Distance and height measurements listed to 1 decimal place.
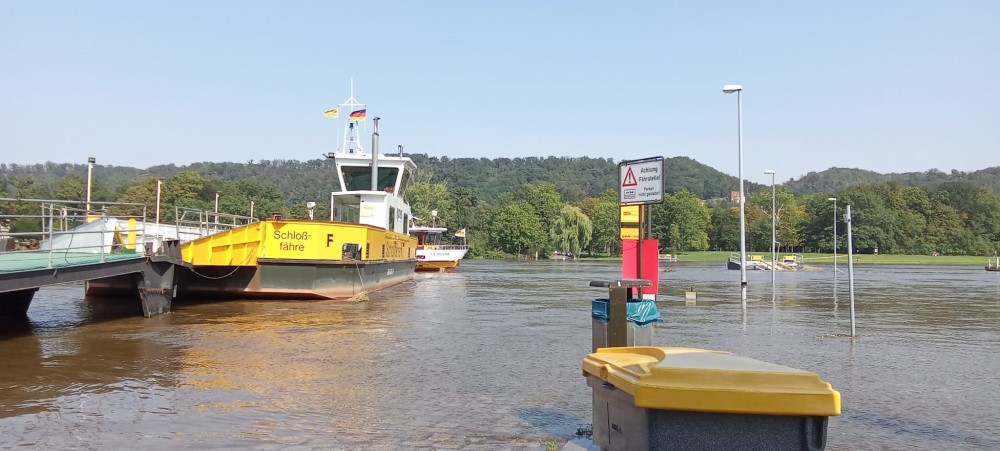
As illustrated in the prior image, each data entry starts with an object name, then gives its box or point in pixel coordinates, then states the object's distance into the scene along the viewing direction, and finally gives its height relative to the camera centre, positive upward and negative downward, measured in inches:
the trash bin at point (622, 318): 248.4 -22.3
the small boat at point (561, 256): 3892.7 -15.3
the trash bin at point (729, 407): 144.0 -29.7
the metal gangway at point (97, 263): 433.1 -10.6
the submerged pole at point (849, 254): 512.8 +1.9
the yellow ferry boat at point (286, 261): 679.1 -11.0
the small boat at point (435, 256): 1747.0 -10.6
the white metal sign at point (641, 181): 324.5 +32.7
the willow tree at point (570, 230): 3673.7 +114.5
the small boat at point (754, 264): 2277.7 -26.2
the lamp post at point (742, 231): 792.3 +29.7
